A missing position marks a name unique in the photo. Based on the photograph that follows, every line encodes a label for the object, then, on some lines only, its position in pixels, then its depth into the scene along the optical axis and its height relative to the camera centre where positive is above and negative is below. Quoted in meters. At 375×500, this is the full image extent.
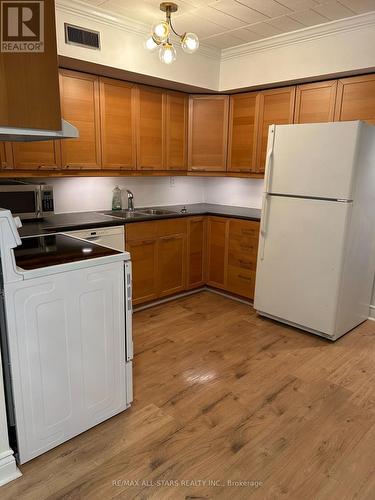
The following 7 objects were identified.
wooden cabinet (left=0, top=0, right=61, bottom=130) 1.45 +0.33
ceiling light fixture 2.39 +0.88
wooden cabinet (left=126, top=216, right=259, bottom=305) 3.58 -0.87
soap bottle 3.90 -0.32
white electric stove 1.64 -0.83
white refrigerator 2.82 -0.42
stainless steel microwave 2.93 -0.27
